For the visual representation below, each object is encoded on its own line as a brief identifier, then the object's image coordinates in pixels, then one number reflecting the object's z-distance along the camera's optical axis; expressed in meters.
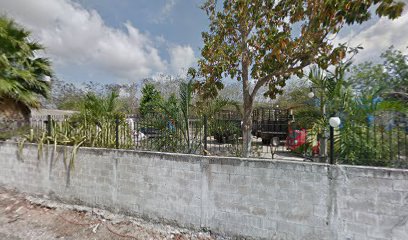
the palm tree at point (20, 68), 5.82
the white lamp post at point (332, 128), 2.89
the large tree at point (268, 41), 3.77
